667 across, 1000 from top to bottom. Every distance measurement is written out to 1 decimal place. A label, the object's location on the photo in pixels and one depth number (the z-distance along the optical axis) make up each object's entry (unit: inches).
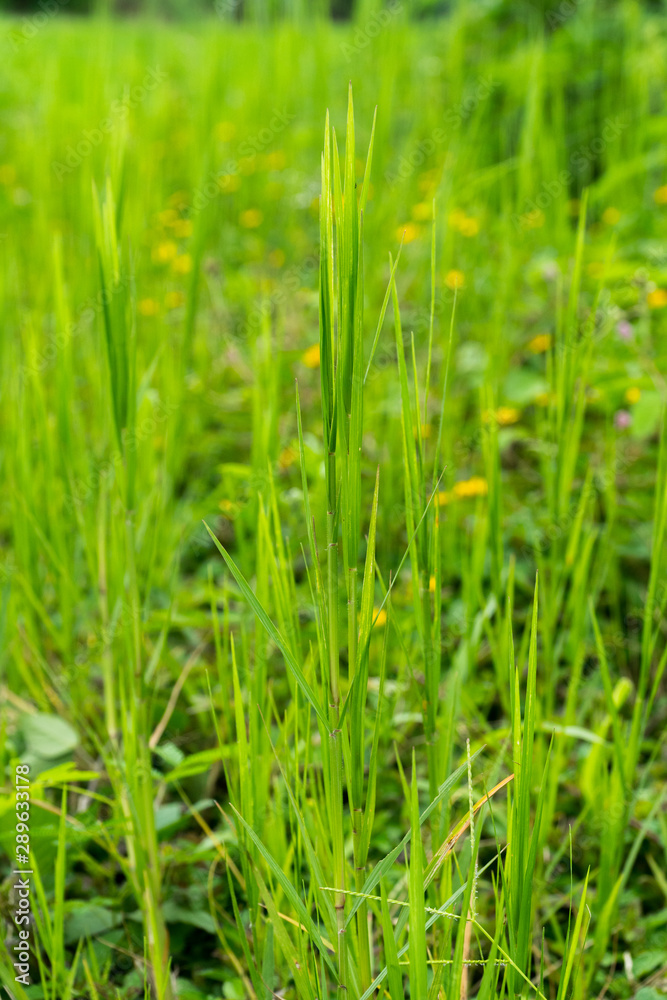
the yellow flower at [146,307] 70.7
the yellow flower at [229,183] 89.3
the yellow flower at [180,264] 79.2
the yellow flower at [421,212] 79.4
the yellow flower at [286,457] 51.8
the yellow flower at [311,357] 58.9
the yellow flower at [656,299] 58.1
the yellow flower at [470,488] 48.1
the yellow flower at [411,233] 72.7
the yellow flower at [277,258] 85.6
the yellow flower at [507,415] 54.7
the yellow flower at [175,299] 75.5
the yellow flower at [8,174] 103.1
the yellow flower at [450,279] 64.2
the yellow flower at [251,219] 91.3
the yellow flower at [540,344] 63.7
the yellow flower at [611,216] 75.6
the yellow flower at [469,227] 73.2
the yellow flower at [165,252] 79.4
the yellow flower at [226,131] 105.7
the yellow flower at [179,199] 95.5
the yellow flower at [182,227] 85.6
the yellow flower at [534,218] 60.2
